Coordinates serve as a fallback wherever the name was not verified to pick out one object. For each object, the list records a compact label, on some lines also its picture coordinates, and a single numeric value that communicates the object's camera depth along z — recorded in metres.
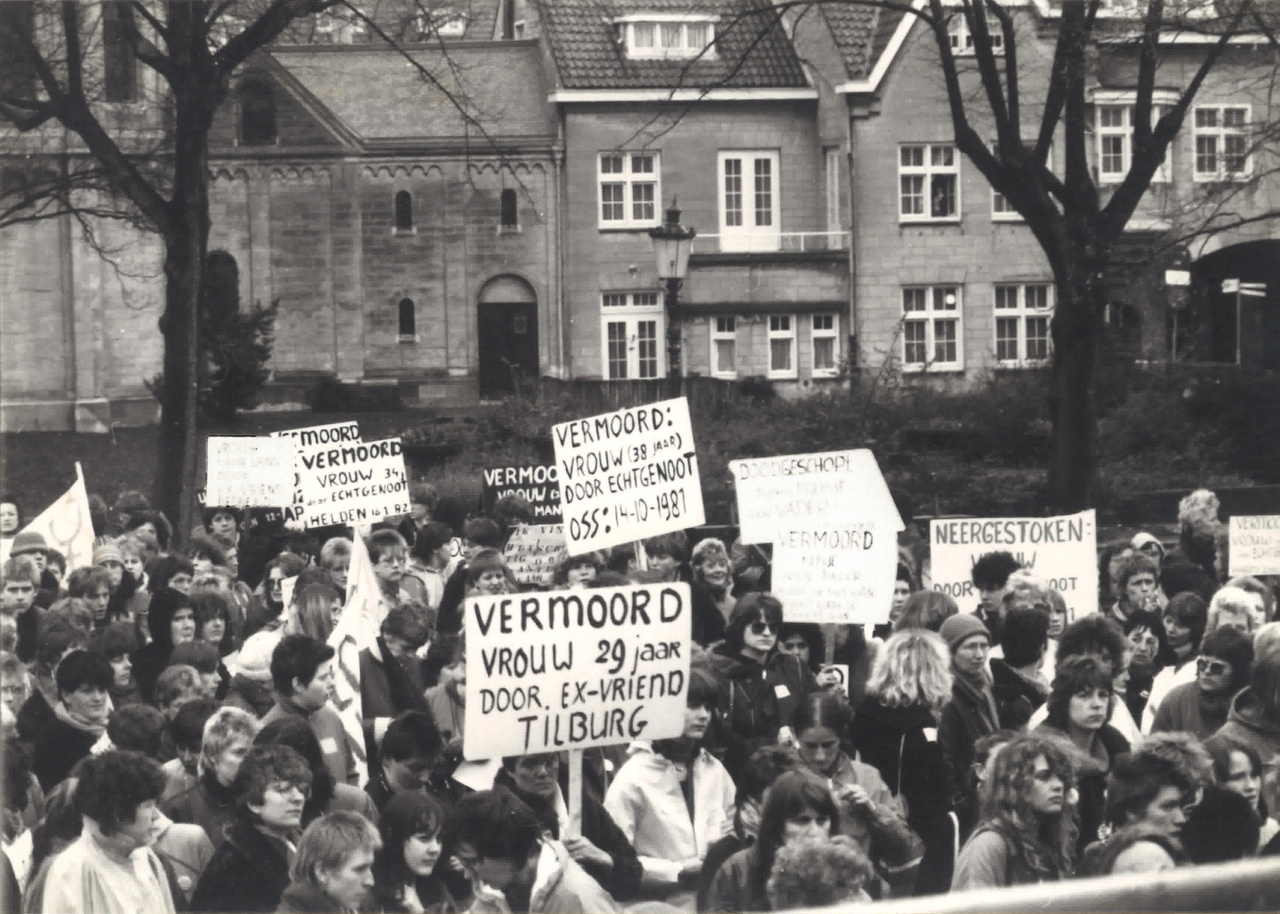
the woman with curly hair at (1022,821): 5.91
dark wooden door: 40.97
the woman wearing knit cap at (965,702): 7.51
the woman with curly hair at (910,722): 7.23
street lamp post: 19.20
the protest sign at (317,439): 14.42
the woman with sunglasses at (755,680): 8.16
